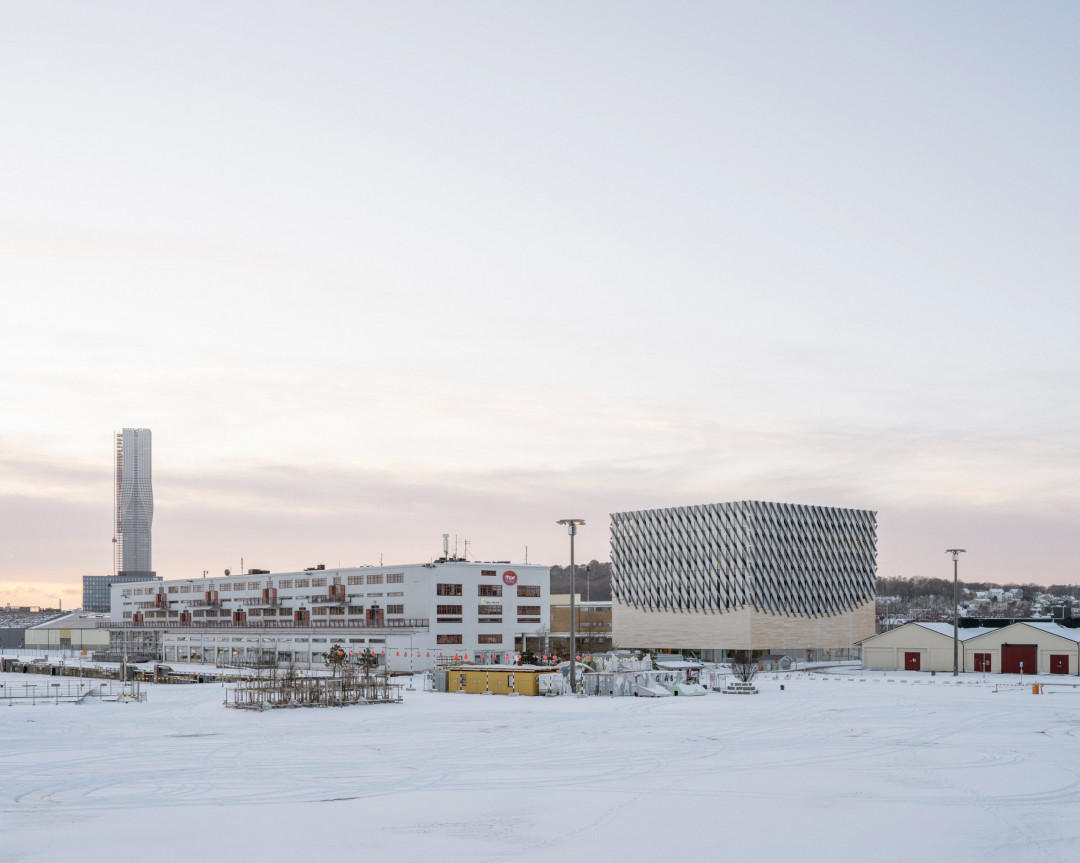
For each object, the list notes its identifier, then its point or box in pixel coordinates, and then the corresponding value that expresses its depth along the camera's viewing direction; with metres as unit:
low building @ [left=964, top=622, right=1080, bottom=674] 110.62
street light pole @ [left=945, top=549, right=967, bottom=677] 107.13
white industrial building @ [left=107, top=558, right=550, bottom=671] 138.88
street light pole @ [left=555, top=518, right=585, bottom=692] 83.62
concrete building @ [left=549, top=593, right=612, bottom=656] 182.62
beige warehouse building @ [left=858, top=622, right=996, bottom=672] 120.19
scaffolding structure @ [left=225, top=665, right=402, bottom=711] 72.25
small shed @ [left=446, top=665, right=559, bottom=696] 84.56
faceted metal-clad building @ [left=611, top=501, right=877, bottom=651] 165.88
